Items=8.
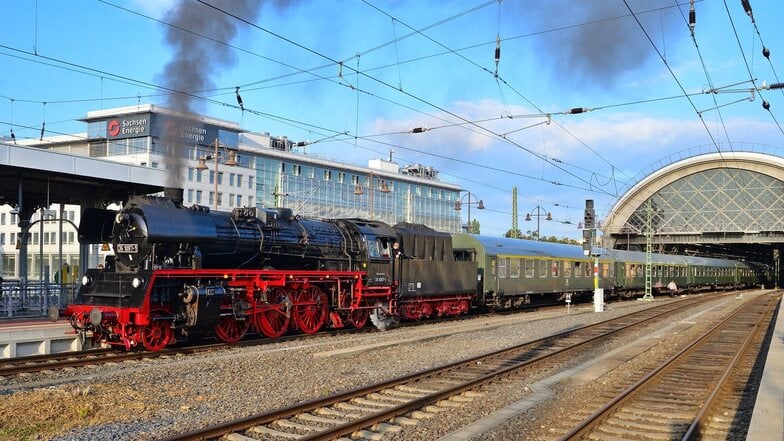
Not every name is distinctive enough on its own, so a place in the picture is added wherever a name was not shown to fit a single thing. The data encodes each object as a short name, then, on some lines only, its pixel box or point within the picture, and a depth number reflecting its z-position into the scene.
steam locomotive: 13.31
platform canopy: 16.55
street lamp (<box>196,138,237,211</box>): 27.27
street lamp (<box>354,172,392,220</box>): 33.99
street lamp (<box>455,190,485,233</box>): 43.41
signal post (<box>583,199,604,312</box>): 27.38
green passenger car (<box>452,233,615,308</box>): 25.55
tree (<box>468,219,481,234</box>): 97.55
